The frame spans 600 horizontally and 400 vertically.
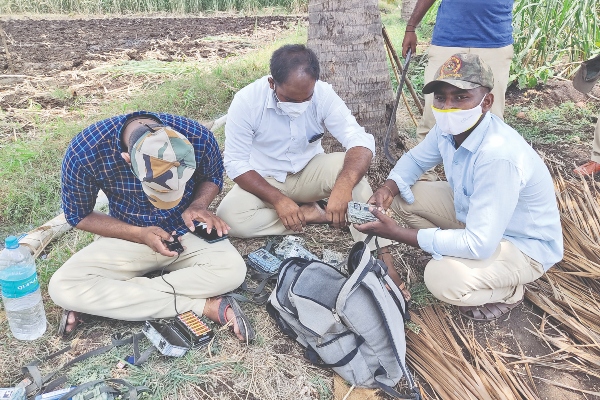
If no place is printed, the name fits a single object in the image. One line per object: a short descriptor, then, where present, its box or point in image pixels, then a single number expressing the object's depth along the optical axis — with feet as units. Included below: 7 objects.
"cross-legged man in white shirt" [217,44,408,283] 10.33
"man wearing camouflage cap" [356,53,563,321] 7.98
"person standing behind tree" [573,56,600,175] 13.38
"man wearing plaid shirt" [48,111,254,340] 8.29
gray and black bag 7.68
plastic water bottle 8.43
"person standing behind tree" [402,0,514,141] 11.98
